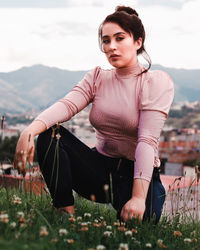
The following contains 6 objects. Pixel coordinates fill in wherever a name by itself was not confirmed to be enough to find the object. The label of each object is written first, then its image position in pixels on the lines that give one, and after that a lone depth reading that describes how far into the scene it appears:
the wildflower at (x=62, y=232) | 1.79
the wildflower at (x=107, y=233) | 1.98
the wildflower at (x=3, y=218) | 1.72
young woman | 2.57
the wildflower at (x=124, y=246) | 1.70
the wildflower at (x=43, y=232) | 1.56
